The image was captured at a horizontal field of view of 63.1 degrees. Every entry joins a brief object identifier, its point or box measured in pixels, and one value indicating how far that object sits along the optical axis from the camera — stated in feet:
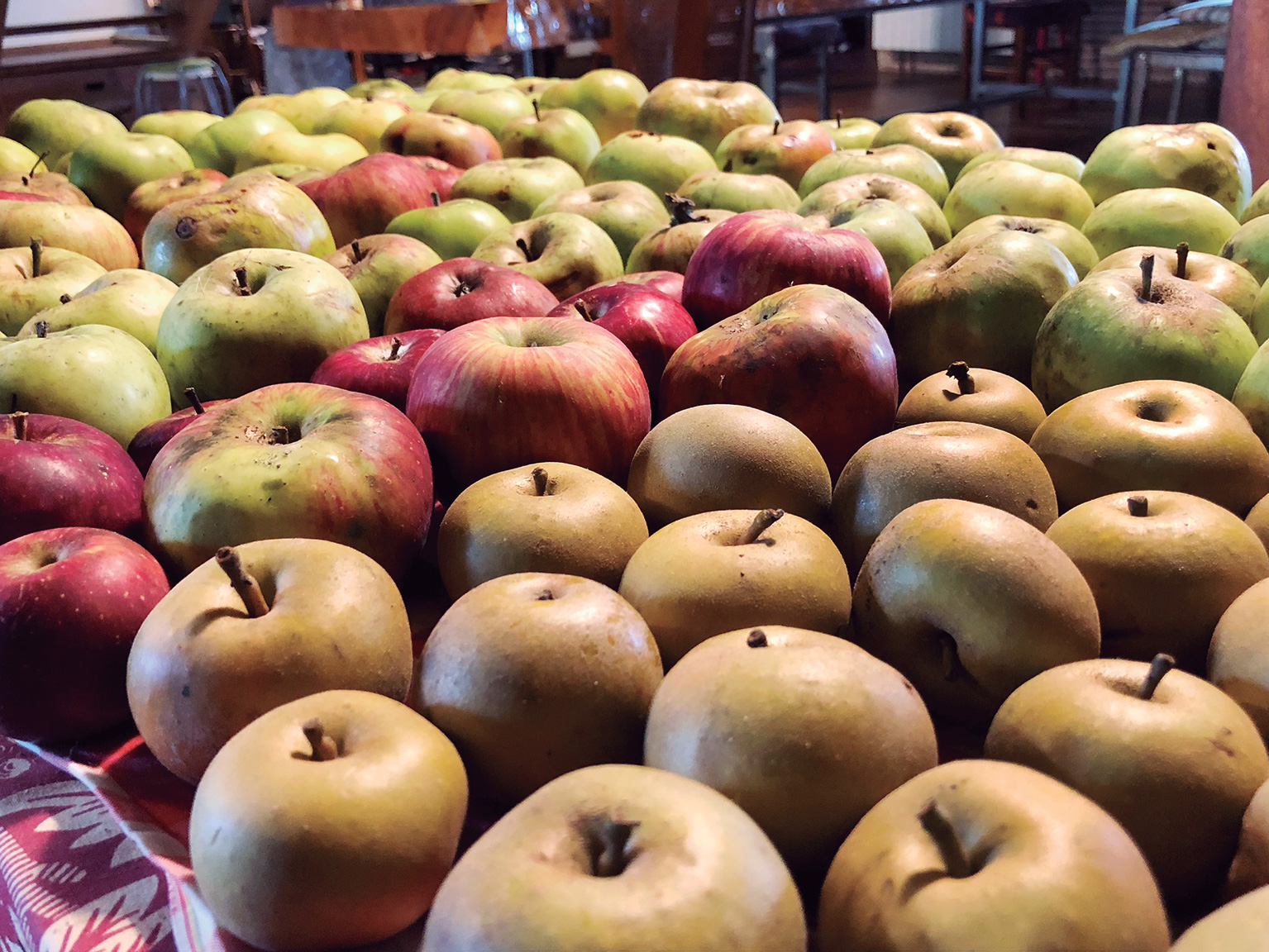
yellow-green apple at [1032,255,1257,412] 1.31
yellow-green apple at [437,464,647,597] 1.03
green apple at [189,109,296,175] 2.65
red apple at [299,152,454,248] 2.11
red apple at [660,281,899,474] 1.30
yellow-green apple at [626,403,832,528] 1.12
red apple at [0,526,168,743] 0.98
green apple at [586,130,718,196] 2.31
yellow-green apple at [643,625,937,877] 0.73
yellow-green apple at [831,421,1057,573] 1.05
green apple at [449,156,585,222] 2.18
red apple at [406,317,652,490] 1.24
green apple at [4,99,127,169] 2.77
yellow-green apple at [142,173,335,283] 1.82
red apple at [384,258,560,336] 1.55
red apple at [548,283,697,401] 1.48
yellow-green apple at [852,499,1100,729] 0.87
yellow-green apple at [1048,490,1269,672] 0.94
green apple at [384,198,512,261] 1.96
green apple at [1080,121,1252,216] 1.96
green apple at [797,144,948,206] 2.12
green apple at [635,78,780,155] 2.65
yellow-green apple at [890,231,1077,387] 1.50
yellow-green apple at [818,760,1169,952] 0.59
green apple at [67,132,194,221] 2.38
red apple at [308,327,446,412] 1.38
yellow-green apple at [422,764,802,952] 0.58
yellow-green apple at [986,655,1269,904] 0.73
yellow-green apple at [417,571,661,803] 0.83
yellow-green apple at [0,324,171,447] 1.35
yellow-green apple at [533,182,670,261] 1.98
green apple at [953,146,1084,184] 2.09
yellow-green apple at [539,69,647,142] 2.94
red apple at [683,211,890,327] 1.49
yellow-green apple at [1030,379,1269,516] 1.09
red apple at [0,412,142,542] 1.14
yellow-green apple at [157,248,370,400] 1.45
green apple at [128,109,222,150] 2.75
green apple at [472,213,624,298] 1.76
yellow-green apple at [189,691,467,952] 0.71
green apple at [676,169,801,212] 2.03
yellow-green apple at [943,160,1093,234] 1.93
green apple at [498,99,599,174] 2.61
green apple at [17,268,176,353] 1.59
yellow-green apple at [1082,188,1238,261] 1.74
